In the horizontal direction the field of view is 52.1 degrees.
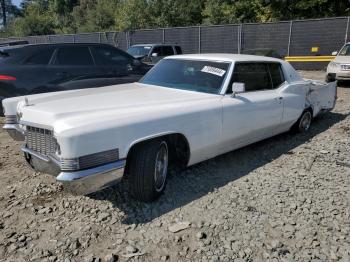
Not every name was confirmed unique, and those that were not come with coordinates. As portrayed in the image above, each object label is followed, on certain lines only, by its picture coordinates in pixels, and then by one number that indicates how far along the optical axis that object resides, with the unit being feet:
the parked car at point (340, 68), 39.06
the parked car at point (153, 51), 40.68
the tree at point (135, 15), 103.81
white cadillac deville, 10.12
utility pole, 265.54
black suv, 21.88
